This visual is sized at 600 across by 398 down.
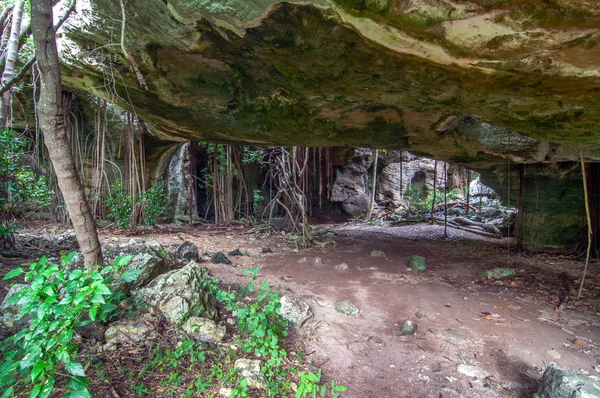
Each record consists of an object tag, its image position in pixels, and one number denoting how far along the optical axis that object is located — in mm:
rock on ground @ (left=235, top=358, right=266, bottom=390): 1674
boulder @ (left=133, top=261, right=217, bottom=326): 1993
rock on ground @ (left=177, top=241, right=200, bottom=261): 3426
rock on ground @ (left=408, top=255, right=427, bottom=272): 3781
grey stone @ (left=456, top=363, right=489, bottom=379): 1910
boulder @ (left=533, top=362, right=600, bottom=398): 1426
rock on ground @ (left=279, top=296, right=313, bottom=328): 2377
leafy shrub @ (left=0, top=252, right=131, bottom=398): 1167
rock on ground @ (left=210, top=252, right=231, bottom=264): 3551
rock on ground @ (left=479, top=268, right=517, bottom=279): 3510
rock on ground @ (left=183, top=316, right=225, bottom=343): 1919
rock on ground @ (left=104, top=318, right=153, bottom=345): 1771
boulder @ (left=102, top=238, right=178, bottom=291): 2116
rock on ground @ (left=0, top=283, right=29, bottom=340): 1675
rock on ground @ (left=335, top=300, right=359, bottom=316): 2609
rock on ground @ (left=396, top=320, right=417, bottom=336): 2361
